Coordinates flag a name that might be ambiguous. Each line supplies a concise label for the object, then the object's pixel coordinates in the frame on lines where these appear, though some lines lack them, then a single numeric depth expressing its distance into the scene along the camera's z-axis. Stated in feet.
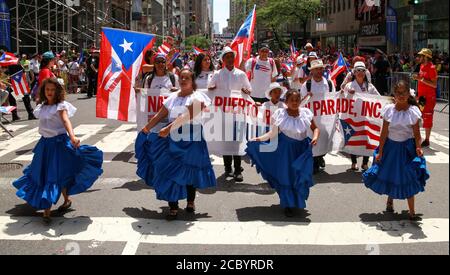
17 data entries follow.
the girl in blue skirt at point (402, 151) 18.86
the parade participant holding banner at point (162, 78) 27.09
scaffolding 99.50
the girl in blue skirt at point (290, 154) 19.93
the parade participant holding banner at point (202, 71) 29.71
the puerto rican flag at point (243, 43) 33.73
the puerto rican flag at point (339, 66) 40.08
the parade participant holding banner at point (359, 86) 28.78
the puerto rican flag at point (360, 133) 28.35
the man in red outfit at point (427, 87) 34.35
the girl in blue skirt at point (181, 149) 19.43
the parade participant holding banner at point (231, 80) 26.94
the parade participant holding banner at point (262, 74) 32.01
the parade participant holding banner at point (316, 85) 27.94
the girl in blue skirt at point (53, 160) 19.15
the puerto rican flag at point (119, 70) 32.09
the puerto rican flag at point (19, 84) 48.03
